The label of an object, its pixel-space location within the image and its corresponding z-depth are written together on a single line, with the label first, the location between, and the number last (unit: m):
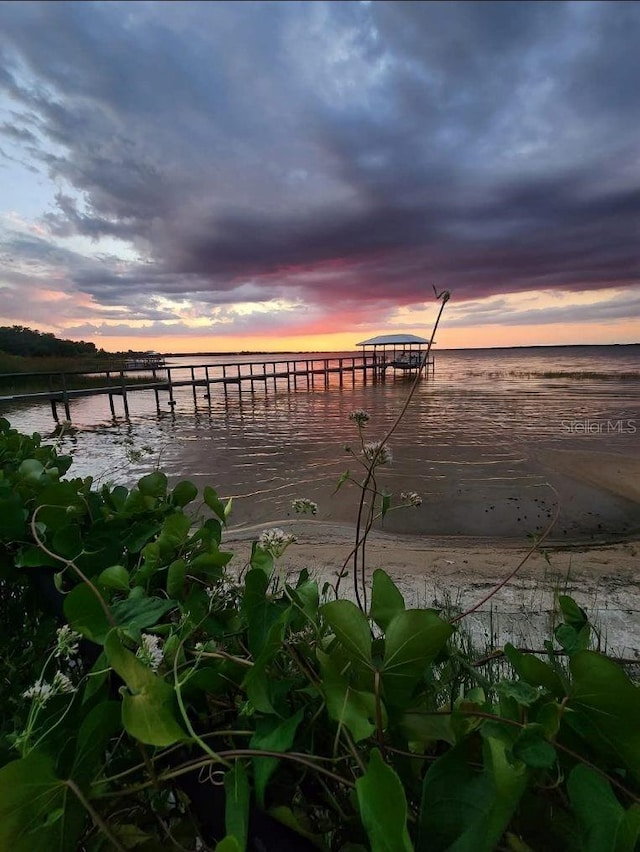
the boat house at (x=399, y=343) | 36.88
